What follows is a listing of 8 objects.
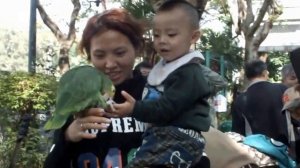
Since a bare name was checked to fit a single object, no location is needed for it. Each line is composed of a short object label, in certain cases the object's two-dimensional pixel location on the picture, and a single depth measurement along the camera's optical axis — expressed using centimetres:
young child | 223
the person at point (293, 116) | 266
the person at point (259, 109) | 655
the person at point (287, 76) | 638
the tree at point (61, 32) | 1659
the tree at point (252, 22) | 1526
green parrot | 214
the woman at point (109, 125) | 238
